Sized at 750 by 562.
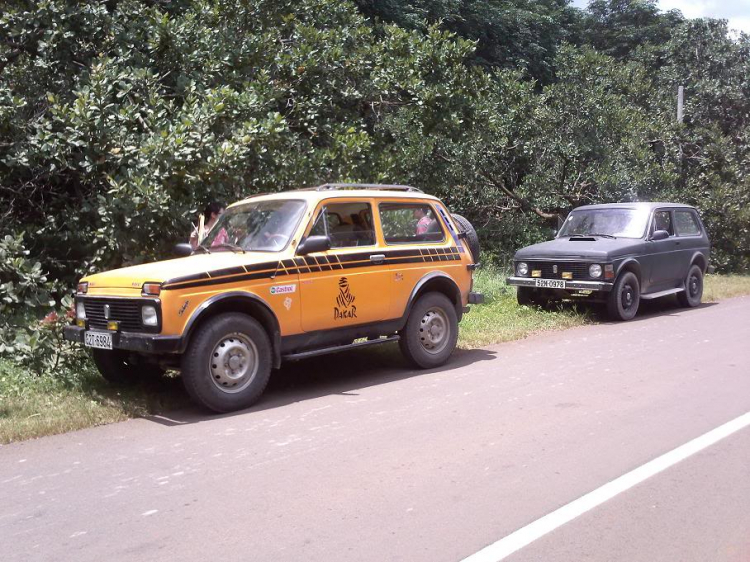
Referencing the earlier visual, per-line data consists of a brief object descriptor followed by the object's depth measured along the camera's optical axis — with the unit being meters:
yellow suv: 6.88
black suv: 12.45
